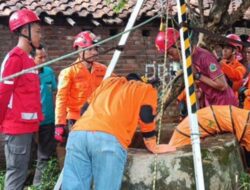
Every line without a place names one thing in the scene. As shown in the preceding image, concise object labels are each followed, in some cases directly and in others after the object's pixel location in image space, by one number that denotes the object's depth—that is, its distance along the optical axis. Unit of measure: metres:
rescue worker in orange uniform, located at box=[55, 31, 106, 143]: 6.11
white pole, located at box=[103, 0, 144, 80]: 4.83
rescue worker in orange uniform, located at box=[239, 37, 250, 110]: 6.41
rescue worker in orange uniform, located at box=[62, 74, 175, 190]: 3.76
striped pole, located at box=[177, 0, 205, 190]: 4.12
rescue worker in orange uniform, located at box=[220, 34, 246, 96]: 6.64
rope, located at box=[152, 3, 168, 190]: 4.25
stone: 4.27
